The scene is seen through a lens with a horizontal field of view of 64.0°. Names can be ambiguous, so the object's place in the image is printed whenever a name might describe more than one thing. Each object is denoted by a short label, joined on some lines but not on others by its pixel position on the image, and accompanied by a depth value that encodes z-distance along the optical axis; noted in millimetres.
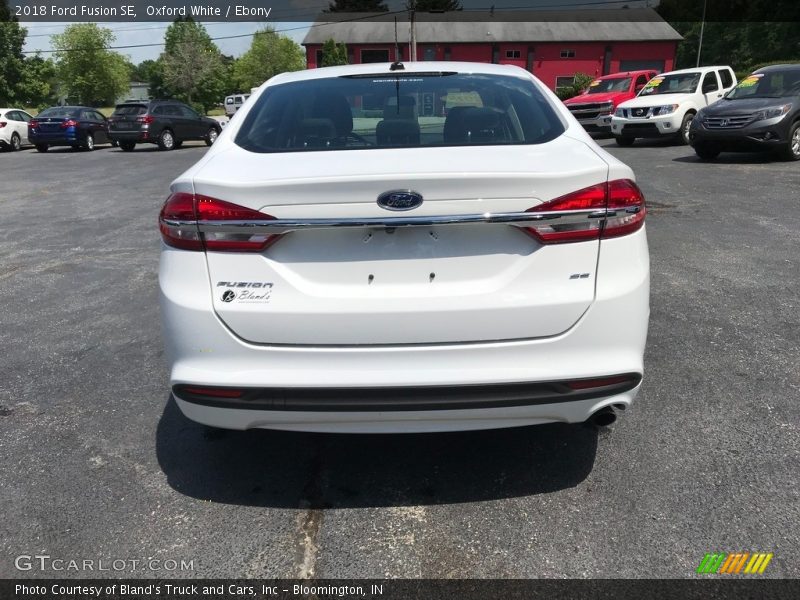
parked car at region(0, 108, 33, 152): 21719
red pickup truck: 20016
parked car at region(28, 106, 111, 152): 21156
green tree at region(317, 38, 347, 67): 46188
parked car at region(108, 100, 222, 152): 21188
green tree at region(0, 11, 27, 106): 51938
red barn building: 48844
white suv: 15719
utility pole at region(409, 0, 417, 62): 41250
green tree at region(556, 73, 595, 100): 37812
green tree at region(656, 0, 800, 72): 47375
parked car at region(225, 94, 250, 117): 43562
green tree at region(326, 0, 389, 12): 67500
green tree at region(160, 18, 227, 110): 60125
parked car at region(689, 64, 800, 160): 11586
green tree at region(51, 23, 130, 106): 69500
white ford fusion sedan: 2232
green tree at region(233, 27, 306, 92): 73938
